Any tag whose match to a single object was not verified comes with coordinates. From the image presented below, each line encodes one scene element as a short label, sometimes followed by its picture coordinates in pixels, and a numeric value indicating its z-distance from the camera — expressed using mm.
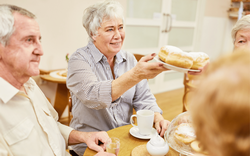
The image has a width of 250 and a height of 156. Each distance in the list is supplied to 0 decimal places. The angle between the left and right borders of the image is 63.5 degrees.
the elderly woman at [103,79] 1160
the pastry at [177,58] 881
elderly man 777
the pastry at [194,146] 765
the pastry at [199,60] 900
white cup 1037
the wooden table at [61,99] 2881
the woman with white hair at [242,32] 1328
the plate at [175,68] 854
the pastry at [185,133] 843
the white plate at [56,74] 2573
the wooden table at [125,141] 946
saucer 1054
